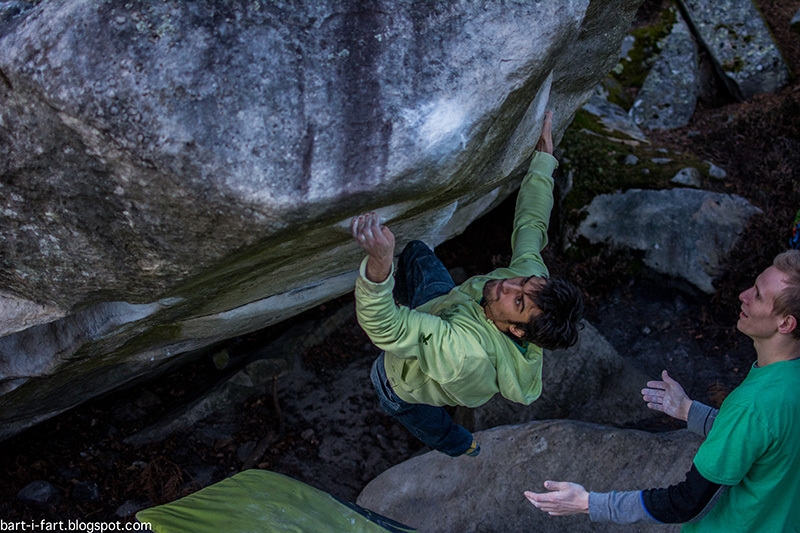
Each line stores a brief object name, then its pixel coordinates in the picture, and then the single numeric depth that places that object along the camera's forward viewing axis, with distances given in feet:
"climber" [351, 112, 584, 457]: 11.57
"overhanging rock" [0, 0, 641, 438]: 10.67
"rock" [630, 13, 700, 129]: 31.17
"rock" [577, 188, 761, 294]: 24.11
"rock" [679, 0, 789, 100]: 31.32
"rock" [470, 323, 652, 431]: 21.53
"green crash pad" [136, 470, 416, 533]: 13.76
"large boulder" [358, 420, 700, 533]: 17.61
